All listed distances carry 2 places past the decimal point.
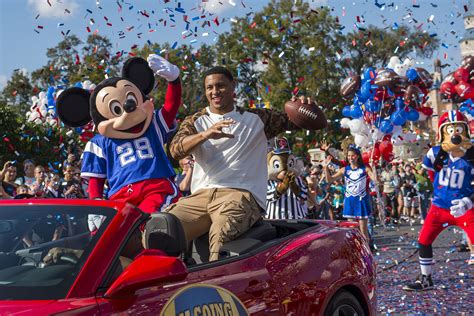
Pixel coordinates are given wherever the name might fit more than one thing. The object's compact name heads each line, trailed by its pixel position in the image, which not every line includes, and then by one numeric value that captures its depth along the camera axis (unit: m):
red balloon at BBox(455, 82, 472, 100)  15.13
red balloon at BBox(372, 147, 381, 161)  15.41
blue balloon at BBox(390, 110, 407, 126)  15.45
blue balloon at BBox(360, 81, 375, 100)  15.56
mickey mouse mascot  5.95
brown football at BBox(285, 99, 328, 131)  5.34
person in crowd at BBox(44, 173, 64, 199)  11.28
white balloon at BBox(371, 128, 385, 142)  15.59
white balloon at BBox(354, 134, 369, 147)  15.79
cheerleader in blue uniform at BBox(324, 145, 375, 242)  12.03
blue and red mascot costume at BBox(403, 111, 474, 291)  8.25
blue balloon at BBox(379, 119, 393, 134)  15.47
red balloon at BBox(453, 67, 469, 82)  15.22
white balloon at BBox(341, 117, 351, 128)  16.64
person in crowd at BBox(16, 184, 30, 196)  10.43
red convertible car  3.00
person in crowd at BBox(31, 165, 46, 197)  11.10
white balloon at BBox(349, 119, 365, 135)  15.84
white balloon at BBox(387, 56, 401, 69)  17.05
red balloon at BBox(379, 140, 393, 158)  15.45
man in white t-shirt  4.71
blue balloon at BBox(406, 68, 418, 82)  15.81
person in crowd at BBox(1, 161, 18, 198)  10.42
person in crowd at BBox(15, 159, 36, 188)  12.34
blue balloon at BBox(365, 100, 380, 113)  15.61
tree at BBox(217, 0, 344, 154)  38.72
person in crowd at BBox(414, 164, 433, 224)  20.12
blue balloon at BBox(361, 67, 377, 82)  15.84
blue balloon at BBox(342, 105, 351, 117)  16.43
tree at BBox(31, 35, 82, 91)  41.91
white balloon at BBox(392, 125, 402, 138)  15.67
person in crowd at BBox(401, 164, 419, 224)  21.00
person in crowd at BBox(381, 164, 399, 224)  20.91
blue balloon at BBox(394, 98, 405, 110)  15.50
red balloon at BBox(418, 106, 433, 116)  16.06
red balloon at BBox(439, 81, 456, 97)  15.40
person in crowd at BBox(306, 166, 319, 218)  14.39
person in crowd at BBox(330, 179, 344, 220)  18.98
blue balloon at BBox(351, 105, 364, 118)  16.02
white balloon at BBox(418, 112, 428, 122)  16.05
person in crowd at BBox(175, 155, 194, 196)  10.47
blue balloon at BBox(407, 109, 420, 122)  15.61
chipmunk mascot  11.12
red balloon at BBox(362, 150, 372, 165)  15.70
